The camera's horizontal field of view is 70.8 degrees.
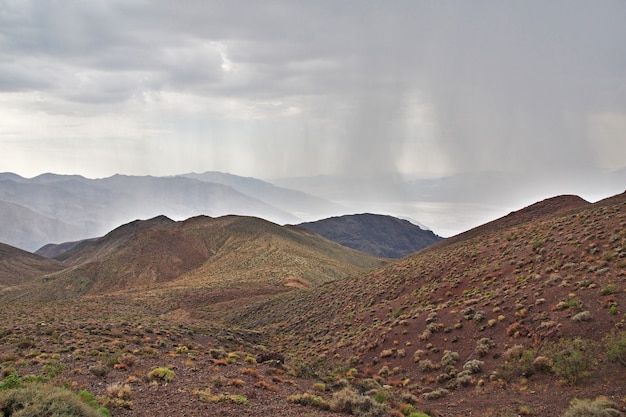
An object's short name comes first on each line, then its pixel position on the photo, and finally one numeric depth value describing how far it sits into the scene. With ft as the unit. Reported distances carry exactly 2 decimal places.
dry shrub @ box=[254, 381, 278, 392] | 55.49
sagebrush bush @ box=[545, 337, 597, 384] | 58.13
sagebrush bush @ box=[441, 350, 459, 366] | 74.17
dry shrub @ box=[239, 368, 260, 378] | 61.77
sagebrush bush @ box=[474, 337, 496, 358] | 73.36
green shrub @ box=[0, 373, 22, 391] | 44.11
